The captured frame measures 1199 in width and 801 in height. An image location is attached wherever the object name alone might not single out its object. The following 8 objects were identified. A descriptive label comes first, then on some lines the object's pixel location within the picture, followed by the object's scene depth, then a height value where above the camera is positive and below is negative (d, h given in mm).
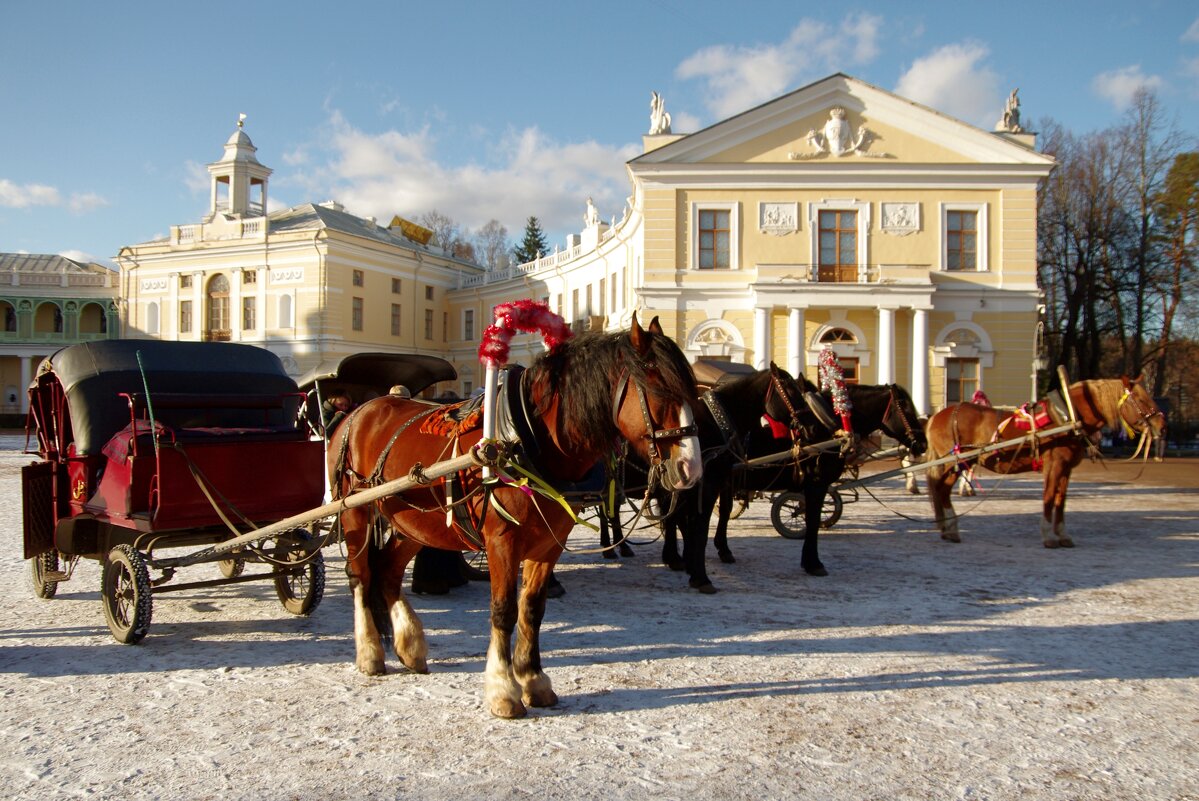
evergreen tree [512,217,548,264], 67500 +13122
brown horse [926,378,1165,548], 9680 -407
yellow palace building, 26562 +5460
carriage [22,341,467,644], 5512 -487
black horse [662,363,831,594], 7516 -255
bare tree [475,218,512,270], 64500 +12068
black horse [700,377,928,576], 8438 -597
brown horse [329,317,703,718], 3967 -319
